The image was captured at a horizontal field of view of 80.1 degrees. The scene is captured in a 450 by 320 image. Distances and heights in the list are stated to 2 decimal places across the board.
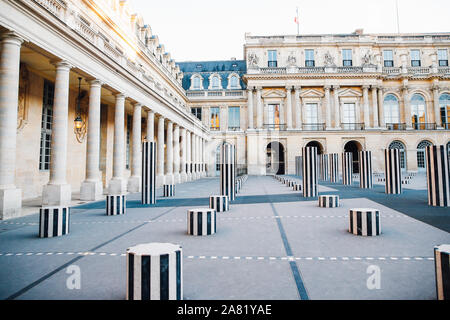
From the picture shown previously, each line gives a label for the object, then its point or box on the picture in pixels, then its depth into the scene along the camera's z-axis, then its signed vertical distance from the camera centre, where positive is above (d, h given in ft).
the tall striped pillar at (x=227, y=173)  41.45 -0.25
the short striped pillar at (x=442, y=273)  9.61 -3.78
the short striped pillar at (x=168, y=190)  50.66 -3.45
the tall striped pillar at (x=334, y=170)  81.33 +0.22
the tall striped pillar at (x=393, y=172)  48.11 -0.32
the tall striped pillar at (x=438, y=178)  33.71 -1.05
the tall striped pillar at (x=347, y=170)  71.31 +0.17
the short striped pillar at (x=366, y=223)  19.66 -3.87
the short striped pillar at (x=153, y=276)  9.61 -3.78
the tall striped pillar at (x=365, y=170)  60.49 +0.10
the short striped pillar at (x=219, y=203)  32.12 -3.80
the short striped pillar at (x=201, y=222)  20.83 -3.99
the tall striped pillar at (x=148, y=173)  40.06 -0.14
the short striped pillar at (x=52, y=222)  20.89 -3.93
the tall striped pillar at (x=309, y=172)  44.62 -0.19
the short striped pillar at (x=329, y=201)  33.59 -3.83
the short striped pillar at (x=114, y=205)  30.78 -3.77
